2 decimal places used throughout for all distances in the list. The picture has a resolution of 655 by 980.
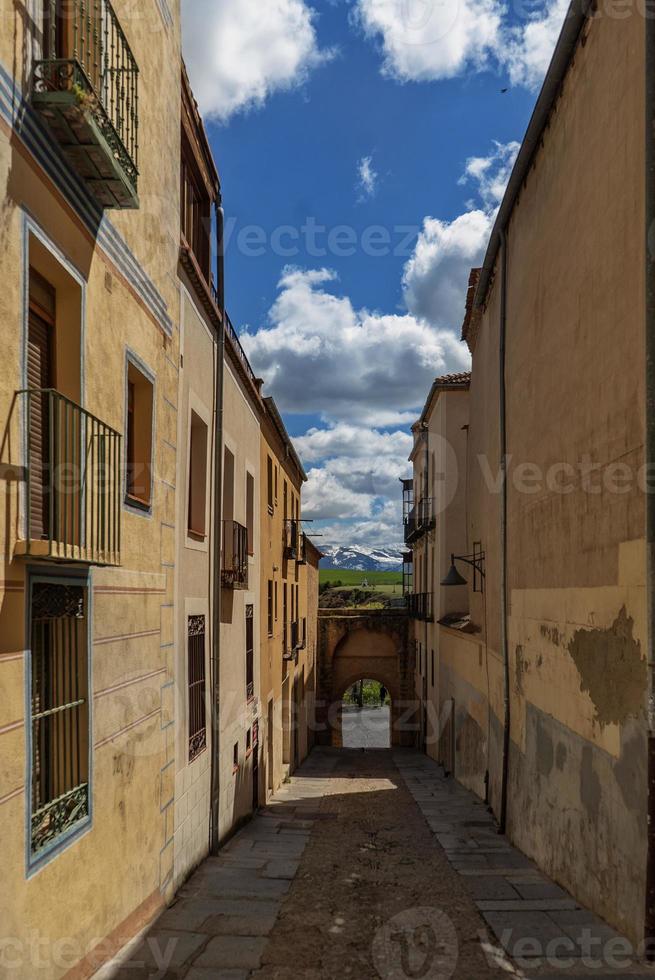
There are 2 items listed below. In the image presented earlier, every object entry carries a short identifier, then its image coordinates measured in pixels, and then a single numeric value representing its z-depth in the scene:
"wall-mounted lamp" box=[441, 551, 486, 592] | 16.00
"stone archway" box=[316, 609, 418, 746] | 30.92
